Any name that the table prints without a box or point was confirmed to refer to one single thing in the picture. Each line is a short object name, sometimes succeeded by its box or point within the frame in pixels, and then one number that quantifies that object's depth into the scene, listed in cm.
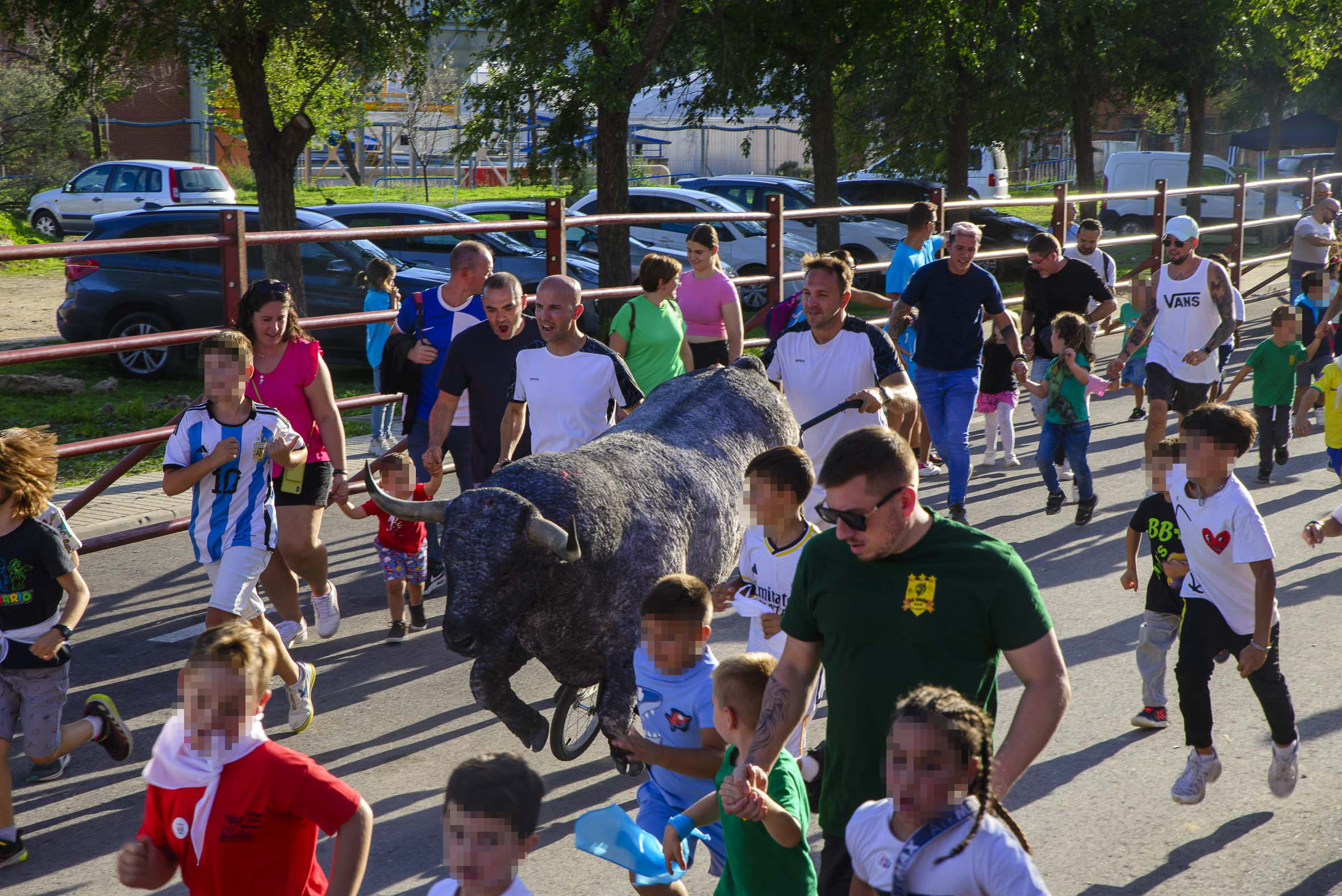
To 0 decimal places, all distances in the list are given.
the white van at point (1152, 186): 3369
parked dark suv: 1433
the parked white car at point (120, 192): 2903
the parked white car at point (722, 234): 1944
